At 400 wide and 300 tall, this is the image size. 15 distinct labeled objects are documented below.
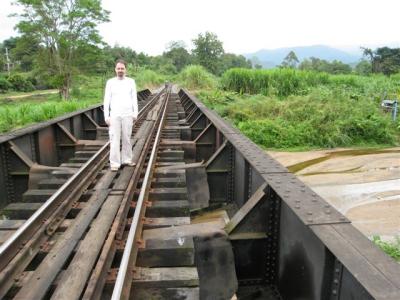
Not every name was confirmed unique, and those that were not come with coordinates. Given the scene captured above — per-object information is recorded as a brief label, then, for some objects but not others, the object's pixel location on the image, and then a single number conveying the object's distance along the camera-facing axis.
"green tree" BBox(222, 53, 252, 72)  119.30
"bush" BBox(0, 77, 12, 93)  55.50
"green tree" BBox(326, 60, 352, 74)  90.32
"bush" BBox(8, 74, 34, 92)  58.28
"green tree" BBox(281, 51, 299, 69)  150.93
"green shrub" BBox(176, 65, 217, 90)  33.79
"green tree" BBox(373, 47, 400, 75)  70.25
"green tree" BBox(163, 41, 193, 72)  113.61
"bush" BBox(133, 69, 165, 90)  44.43
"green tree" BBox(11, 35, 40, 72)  38.19
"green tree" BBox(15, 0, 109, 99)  37.56
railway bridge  2.44
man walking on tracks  5.87
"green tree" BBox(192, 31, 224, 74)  83.44
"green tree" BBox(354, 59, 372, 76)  80.50
